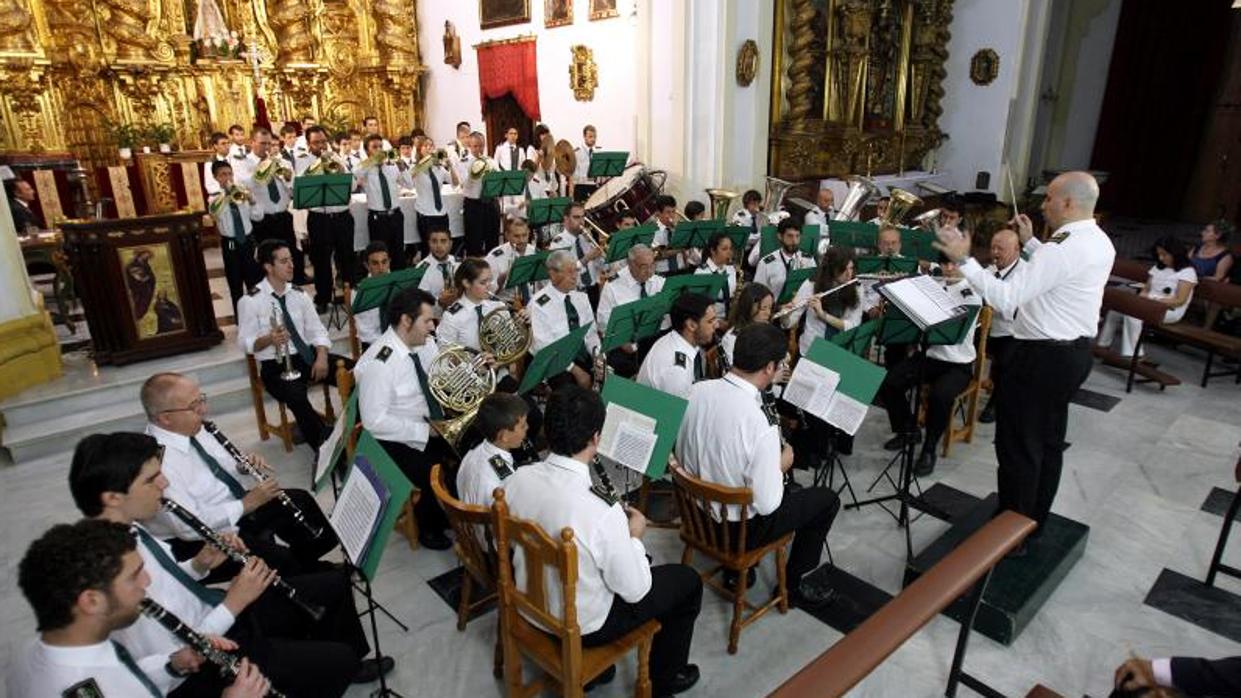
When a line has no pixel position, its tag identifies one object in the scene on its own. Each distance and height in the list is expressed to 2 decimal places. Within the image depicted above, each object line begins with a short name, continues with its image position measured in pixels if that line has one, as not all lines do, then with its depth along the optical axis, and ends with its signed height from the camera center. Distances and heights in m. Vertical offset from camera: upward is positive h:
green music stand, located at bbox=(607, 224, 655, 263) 6.99 -1.07
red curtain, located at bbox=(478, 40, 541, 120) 13.02 +0.95
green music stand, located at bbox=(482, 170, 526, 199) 8.55 -0.64
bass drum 9.65 -0.98
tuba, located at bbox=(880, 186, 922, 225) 8.47 -0.95
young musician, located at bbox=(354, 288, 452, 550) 4.28 -1.51
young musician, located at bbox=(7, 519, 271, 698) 1.97 -1.25
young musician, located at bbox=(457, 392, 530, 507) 3.29 -1.43
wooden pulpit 6.17 -1.28
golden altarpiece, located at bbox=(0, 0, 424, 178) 11.32 +1.08
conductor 3.68 -1.07
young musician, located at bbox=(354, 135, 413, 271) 8.69 -0.81
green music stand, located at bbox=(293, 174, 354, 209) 7.30 -0.59
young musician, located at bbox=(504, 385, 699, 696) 2.73 -1.44
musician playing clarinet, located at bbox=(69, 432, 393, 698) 2.57 -1.62
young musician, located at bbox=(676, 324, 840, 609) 3.35 -1.45
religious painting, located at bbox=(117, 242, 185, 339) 6.38 -1.35
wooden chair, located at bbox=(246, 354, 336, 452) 5.69 -2.17
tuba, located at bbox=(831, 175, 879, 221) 9.52 -0.98
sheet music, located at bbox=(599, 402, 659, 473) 3.42 -1.43
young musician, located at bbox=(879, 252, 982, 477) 5.43 -1.92
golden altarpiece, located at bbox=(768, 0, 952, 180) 11.39 +0.60
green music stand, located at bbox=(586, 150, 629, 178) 9.23 -0.47
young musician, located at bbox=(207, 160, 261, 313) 7.50 -0.97
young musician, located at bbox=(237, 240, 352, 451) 5.39 -1.46
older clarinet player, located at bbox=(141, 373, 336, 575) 3.32 -1.54
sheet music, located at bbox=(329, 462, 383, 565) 2.65 -1.39
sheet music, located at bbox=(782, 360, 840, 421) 3.91 -1.38
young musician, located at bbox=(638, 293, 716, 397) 4.52 -1.36
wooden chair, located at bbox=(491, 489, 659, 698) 2.59 -1.88
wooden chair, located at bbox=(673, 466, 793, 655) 3.38 -1.98
